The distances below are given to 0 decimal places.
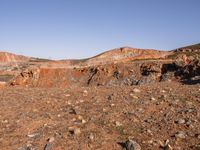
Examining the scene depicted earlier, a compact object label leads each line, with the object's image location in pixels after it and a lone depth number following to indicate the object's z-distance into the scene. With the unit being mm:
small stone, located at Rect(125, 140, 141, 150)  4299
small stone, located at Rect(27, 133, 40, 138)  4939
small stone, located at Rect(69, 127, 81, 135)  4868
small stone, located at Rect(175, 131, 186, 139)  4543
